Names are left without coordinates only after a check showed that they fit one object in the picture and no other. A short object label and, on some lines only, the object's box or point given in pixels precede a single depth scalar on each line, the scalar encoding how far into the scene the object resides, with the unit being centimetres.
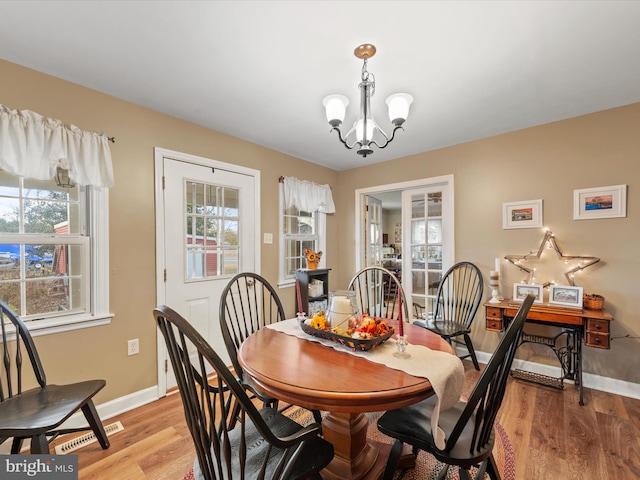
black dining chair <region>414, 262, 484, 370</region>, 288
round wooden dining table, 105
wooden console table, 221
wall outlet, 226
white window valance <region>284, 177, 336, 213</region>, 352
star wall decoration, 254
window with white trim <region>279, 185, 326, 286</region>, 346
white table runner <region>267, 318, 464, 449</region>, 110
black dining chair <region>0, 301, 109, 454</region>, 136
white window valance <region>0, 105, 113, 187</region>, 174
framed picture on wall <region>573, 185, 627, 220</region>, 240
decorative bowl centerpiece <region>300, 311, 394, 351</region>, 138
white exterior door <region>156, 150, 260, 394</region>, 250
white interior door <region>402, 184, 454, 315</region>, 337
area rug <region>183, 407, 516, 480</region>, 160
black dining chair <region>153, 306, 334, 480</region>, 85
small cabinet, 332
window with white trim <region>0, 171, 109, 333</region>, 184
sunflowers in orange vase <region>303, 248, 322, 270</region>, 338
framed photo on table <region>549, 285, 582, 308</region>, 243
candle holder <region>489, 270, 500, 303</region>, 278
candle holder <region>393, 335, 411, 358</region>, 135
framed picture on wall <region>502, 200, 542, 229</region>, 276
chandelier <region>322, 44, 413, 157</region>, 171
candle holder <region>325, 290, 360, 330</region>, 155
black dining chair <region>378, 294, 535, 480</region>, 107
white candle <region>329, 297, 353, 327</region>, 155
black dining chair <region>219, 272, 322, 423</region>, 161
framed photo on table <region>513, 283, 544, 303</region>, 260
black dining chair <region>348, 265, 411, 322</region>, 406
